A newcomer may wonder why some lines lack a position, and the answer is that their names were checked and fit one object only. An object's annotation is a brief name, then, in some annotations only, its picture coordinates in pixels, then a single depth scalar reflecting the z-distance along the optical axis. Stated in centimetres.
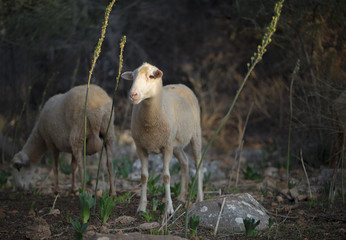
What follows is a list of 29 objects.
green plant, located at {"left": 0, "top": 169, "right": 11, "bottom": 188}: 709
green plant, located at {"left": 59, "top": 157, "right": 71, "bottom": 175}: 816
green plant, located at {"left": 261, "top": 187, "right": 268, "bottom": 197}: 611
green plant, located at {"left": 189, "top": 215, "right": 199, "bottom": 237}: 410
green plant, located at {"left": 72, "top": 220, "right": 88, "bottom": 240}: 365
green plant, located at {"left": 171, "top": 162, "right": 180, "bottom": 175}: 806
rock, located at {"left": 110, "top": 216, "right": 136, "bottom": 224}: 465
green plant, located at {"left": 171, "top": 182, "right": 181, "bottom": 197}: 605
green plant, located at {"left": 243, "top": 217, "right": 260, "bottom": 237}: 407
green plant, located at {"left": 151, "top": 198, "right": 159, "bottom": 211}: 501
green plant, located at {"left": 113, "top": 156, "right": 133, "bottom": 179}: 772
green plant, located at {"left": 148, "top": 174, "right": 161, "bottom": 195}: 600
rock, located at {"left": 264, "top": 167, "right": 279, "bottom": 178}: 837
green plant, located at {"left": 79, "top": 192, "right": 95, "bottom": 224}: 427
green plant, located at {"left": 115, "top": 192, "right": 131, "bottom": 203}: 560
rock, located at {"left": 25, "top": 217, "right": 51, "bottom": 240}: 402
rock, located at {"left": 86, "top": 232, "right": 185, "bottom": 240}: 350
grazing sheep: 643
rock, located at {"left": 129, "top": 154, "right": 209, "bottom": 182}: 851
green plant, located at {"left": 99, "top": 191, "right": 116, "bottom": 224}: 446
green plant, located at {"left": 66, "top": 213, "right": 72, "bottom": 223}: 465
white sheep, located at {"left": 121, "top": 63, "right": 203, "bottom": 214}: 480
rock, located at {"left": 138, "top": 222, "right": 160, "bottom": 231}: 432
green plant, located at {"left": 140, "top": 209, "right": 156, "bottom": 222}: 456
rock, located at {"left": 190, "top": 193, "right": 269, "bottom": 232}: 448
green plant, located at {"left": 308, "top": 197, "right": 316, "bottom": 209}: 532
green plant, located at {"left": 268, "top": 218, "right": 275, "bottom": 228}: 433
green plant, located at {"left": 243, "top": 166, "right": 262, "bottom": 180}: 761
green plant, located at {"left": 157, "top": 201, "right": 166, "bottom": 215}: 490
